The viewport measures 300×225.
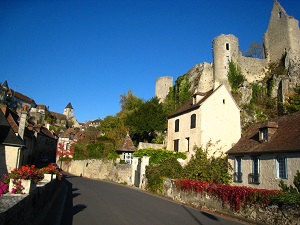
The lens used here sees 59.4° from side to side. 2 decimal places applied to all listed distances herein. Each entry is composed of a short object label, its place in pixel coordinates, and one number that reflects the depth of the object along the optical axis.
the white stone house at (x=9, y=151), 21.67
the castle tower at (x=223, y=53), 51.12
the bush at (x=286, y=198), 10.66
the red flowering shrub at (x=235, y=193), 12.23
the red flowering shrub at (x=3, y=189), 6.84
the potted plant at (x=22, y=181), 6.62
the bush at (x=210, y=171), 22.98
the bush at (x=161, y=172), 23.97
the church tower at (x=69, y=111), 153.70
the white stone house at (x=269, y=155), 17.08
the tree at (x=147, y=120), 41.59
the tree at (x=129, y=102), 53.72
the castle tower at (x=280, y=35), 50.75
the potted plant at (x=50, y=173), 13.20
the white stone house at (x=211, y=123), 28.98
